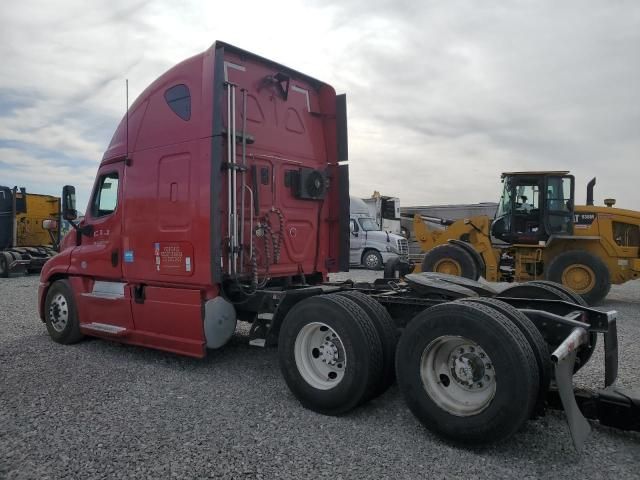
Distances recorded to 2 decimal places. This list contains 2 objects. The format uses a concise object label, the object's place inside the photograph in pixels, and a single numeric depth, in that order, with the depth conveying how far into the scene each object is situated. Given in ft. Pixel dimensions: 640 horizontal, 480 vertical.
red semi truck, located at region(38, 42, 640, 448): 11.87
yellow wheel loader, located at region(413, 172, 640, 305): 36.70
